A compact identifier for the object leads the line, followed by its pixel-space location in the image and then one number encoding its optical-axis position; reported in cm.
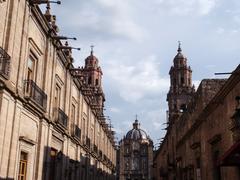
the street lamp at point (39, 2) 1478
